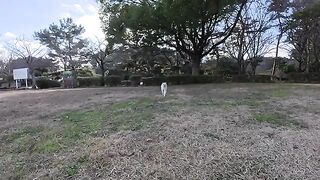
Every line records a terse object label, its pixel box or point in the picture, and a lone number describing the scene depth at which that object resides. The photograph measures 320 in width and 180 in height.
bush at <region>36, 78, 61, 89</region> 11.48
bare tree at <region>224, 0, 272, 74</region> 10.45
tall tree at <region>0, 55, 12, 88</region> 16.35
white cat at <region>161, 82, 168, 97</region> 4.47
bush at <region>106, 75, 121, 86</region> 10.42
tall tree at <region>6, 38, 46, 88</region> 13.36
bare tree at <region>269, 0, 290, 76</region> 10.09
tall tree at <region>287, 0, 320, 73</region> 9.58
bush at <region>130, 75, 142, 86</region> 9.93
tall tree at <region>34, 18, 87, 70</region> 15.48
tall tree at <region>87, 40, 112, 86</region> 12.92
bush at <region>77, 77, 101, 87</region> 10.78
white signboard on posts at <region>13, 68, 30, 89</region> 12.28
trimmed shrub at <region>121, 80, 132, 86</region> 10.12
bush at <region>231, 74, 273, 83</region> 9.48
